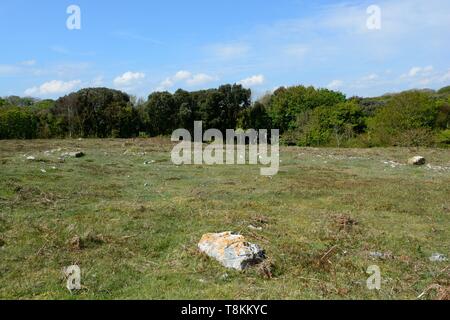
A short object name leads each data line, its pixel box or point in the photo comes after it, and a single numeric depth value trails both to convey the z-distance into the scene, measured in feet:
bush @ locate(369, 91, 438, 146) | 162.50
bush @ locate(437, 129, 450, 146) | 161.79
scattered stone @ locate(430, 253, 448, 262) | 29.86
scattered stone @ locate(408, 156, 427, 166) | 92.43
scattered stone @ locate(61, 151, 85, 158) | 91.19
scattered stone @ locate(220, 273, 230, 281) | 23.71
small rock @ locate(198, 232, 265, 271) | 25.25
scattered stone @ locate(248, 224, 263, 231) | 34.45
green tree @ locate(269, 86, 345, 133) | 222.28
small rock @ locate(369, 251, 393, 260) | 29.53
